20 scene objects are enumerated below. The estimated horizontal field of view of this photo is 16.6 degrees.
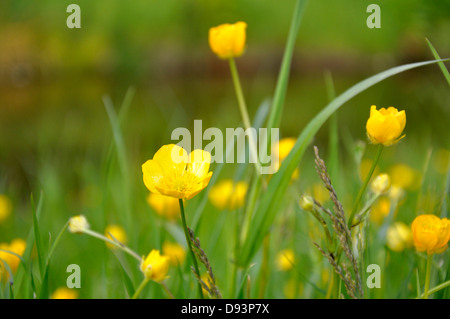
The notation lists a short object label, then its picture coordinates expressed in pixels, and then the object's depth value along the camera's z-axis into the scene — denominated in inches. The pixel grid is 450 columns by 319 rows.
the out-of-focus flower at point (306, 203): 22.2
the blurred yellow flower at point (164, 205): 27.8
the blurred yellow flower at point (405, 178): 41.5
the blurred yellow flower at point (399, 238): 26.8
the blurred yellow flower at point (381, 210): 29.2
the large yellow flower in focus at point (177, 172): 22.0
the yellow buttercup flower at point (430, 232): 22.6
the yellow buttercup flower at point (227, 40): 24.9
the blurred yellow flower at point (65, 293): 27.0
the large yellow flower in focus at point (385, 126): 22.0
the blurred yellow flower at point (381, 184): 23.6
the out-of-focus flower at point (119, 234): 30.7
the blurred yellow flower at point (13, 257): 26.6
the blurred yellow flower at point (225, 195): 27.5
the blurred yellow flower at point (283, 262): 28.9
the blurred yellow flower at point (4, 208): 38.9
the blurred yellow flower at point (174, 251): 29.0
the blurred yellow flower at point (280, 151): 25.7
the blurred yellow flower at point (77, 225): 23.5
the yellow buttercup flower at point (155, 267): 22.8
